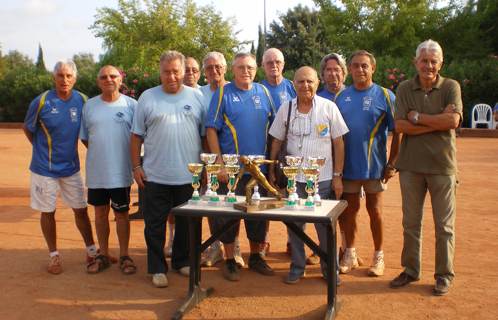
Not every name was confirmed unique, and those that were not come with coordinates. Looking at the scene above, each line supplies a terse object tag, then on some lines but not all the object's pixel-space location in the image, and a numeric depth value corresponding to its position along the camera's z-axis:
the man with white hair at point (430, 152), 4.32
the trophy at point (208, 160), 4.05
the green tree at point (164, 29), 38.59
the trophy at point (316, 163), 3.82
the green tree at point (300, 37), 43.62
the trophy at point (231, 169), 3.96
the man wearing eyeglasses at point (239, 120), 4.80
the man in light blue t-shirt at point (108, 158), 4.99
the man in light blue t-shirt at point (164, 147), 4.70
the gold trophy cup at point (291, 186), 3.76
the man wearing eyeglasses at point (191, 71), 6.32
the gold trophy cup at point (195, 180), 4.04
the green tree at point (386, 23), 31.56
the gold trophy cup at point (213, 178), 3.98
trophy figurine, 3.82
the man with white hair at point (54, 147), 5.06
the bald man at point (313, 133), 4.47
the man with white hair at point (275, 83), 5.61
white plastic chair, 20.27
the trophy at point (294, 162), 3.85
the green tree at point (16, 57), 78.47
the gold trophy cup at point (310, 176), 3.78
